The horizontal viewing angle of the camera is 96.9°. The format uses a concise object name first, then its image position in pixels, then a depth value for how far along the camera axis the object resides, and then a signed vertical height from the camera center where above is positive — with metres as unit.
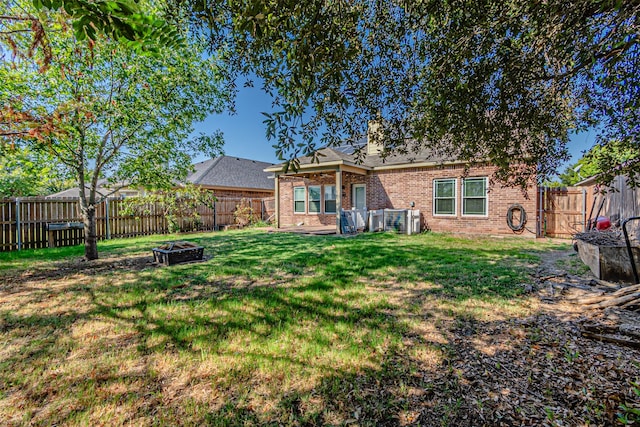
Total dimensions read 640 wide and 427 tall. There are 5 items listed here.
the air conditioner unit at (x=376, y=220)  12.75 -0.50
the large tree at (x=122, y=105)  5.52 +2.27
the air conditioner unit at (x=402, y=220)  11.94 -0.50
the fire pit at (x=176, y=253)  6.54 -1.03
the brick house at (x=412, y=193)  10.88 +0.70
